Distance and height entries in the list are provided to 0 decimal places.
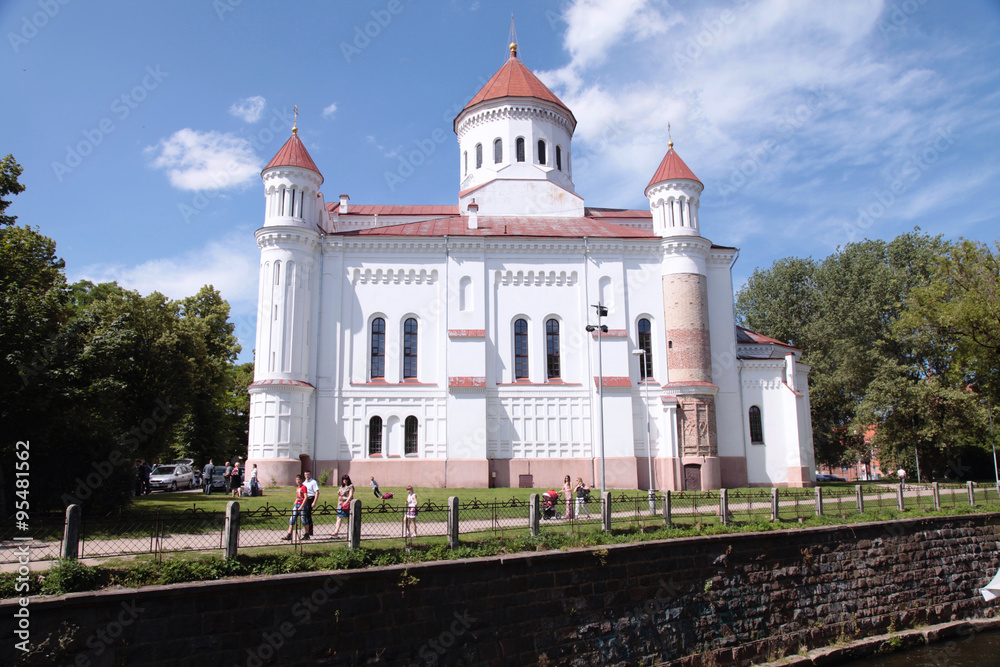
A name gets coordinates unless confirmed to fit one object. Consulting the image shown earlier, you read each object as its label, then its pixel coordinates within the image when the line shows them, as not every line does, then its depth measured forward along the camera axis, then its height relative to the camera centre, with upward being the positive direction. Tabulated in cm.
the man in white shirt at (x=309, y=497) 1398 -114
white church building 3219 +454
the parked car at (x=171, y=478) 3052 -142
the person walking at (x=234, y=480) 2911 -148
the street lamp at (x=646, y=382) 1844 +291
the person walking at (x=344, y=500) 1477 -125
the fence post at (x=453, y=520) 1325 -154
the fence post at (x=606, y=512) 1603 -170
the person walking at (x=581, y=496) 1936 -161
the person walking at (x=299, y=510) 1319 -130
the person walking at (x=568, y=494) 1886 -151
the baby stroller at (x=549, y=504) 1825 -175
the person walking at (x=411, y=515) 1384 -148
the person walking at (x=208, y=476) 2908 -130
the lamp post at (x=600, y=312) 2552 +517
